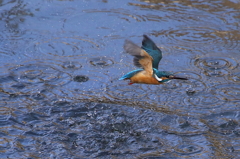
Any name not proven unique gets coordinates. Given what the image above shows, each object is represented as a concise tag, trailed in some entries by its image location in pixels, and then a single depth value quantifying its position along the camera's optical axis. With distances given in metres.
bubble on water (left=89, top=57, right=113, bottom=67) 11.85
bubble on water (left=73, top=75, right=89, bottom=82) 11.13
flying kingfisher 8.66
